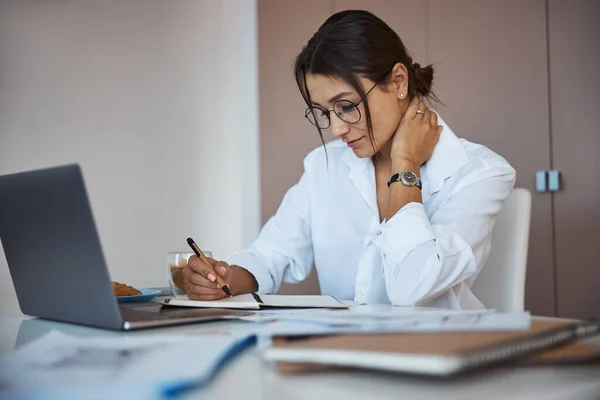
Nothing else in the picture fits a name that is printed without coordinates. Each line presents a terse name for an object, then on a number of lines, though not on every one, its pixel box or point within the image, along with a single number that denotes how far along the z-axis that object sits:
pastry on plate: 1.35
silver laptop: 0.87
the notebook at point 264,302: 1.19
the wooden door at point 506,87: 2.91
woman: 1.38
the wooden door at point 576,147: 2.79
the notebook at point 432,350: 0.53
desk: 0.54
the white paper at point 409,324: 0.68
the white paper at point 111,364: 0.54
